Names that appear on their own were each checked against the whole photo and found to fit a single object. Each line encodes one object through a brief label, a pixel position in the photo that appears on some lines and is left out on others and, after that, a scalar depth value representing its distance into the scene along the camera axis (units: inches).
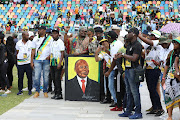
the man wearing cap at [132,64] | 477.6
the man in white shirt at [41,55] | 679.5
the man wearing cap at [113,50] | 559.1
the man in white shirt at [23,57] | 709.2
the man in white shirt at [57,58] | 661.6
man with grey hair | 653.2
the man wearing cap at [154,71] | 516.5
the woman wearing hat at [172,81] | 445.3
